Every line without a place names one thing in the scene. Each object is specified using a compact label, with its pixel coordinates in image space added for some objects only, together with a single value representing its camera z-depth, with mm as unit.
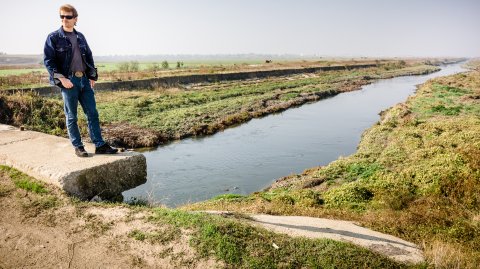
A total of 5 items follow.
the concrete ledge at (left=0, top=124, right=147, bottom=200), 5633
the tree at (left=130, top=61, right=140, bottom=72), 61375
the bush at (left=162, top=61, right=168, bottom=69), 76775
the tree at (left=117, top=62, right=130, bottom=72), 59903
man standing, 5871
